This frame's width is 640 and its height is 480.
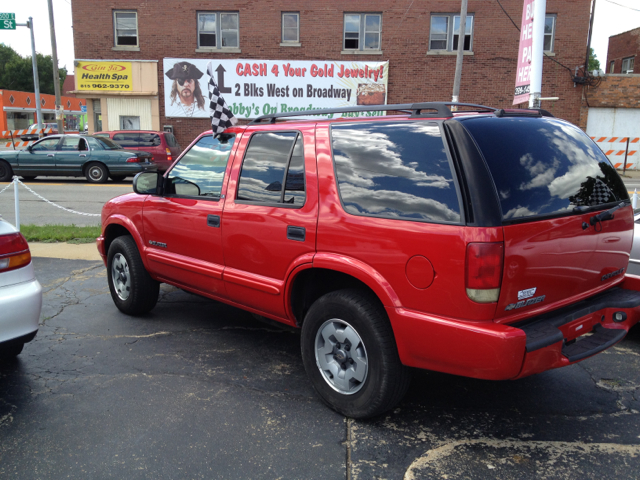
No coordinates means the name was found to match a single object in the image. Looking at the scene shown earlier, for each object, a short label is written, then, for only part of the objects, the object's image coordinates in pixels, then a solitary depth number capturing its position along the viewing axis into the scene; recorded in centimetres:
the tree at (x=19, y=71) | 7012
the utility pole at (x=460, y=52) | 1777
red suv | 277
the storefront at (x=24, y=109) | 5152
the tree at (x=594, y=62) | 6397
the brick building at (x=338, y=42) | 2303
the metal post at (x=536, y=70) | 1064
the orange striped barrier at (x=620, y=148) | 2356
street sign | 2206
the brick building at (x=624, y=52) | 3531
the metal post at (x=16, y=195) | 860
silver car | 355
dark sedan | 1778
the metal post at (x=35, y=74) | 2602
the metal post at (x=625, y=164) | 2267
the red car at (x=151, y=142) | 1927
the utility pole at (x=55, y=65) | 2373
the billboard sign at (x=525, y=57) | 1117
